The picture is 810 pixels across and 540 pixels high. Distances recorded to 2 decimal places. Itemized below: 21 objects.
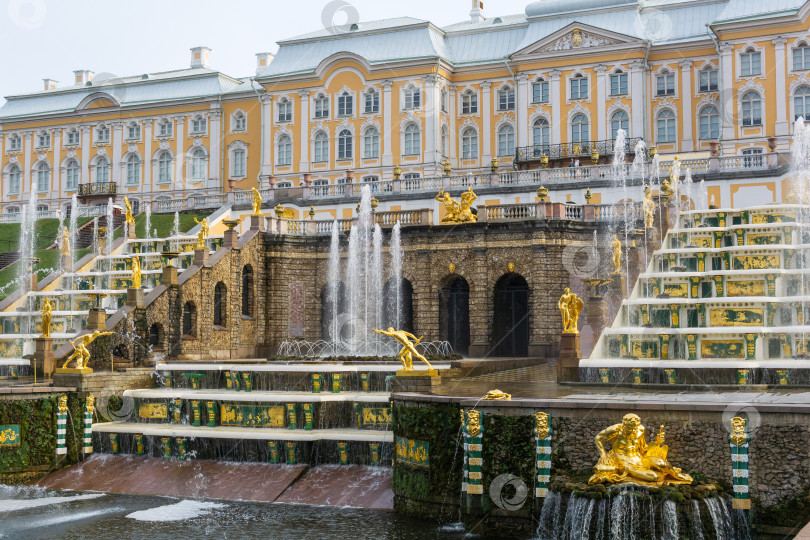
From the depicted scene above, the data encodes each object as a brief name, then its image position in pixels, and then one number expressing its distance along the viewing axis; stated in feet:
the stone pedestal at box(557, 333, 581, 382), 79.05
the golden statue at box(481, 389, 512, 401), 61.36
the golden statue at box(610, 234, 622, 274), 96.89
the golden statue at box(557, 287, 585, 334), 77.82
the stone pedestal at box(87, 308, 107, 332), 99.04
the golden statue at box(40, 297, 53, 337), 91.71
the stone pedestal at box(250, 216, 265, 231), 131.03
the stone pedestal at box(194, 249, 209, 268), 116.57
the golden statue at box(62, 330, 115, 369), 86.94
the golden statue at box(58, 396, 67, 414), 83.25
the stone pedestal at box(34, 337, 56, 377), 91.25
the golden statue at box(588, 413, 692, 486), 53.11
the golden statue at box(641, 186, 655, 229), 109.50
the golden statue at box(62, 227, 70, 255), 133.31
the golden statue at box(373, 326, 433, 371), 70.71
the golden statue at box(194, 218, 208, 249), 122.42
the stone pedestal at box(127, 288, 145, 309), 103.04
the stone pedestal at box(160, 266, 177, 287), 108.78
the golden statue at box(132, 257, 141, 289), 105.40
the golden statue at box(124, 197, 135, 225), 142.62
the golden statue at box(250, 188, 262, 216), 131.85
